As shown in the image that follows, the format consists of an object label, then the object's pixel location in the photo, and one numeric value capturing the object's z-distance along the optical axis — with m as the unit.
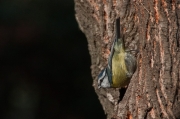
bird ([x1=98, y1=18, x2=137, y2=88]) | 7.50
